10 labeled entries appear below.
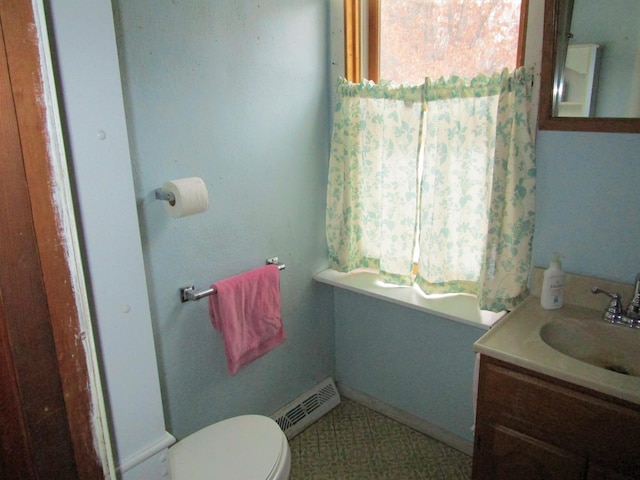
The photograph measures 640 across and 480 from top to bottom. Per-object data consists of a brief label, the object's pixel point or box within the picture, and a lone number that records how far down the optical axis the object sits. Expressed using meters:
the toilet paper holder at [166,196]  1.49
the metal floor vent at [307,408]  2.24
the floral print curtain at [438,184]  1.67
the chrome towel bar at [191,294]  1.72
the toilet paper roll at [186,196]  1.47
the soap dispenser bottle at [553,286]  1.62
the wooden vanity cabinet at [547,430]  1.25
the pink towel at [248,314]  1.79
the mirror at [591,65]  1.42
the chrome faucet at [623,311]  1.49
